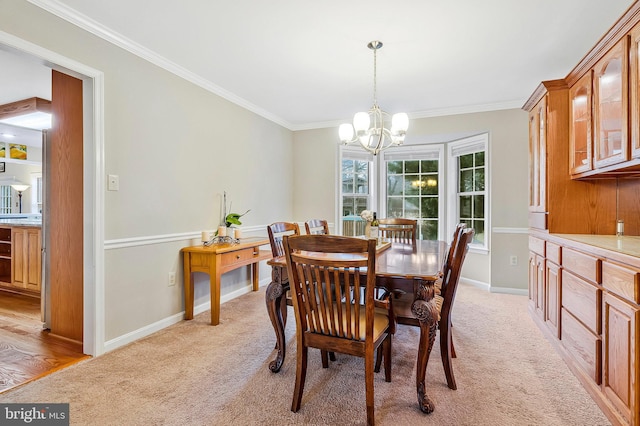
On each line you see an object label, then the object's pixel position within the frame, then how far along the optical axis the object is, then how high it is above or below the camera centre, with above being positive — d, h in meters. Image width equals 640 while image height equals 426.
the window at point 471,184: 4.37 +0.41
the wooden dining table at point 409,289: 1.73 -0.46
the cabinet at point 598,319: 1.49 -0.63
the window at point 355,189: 5.15 +0.38
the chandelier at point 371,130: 2.74 +0.76
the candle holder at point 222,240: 3.37 -0.30
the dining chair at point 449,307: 1.88 -0.59
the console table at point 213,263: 2.97 -0.50
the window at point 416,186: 4.98 +0.43
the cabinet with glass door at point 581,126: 2.38 +0.69
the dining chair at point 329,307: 1.48 -0.48
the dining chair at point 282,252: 2.12 -0.32
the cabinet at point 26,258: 3.64 -0.54
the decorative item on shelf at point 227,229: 3.38 -0.19
